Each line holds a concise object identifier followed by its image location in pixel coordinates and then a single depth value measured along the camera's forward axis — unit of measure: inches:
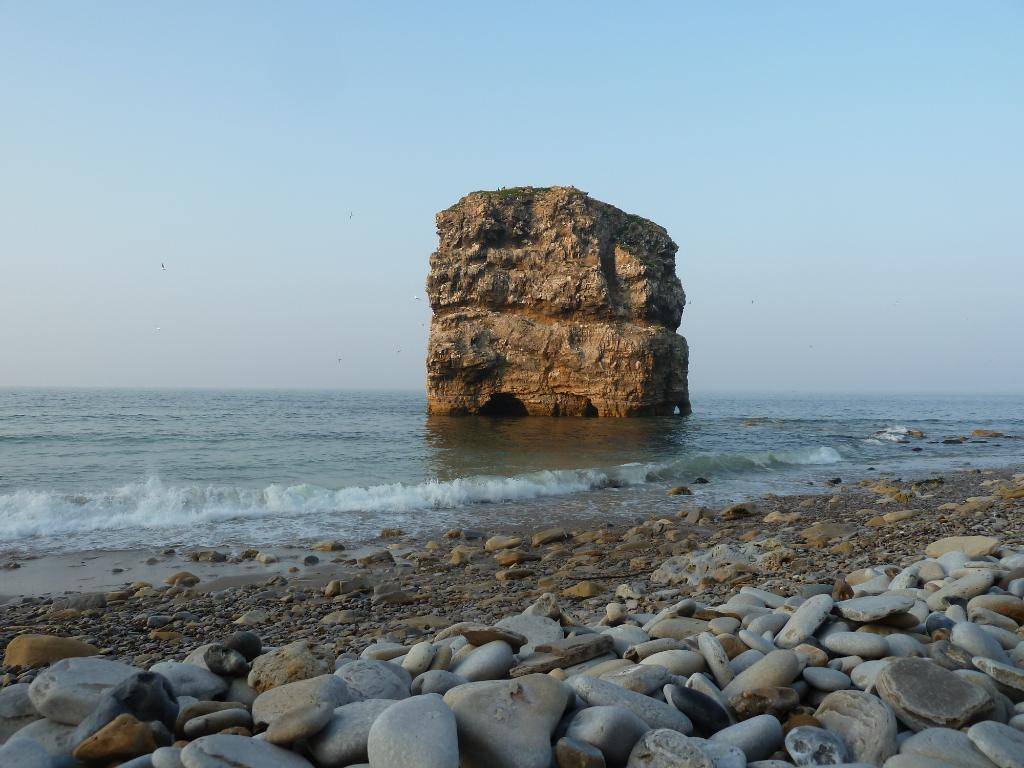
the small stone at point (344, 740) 95.2
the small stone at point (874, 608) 145.0
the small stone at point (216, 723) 104.0
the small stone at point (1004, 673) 114.5
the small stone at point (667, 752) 91.6
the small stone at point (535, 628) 155.0
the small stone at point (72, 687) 111.0
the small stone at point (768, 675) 118.8
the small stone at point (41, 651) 180.7
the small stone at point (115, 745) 96.7
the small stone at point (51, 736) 101.7
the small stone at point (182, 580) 286.2
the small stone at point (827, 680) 120.2
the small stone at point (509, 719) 94.0
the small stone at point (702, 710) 108.6
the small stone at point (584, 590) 259.3
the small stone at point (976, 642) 127.3
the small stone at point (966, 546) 239.0
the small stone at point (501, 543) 349.7
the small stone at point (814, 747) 97.0
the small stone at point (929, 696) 104.3
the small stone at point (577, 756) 93.1
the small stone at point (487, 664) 128.0
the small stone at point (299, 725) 95.3
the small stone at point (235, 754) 88.0
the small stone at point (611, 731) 97.2
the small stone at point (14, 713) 112.3
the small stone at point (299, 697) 105.6
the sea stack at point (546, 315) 1370.6
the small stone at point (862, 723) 99.8
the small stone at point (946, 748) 93.3
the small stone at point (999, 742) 91.7
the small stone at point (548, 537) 362.6
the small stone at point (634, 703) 106.1
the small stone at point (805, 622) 142.8
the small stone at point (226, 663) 133.7
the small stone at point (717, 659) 126.1
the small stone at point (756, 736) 99.3
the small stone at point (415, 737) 86.7
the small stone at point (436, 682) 121.0
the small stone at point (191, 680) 124.6
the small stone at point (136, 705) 103.1
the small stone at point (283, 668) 128.4
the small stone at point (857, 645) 130.6
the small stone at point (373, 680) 116.8
